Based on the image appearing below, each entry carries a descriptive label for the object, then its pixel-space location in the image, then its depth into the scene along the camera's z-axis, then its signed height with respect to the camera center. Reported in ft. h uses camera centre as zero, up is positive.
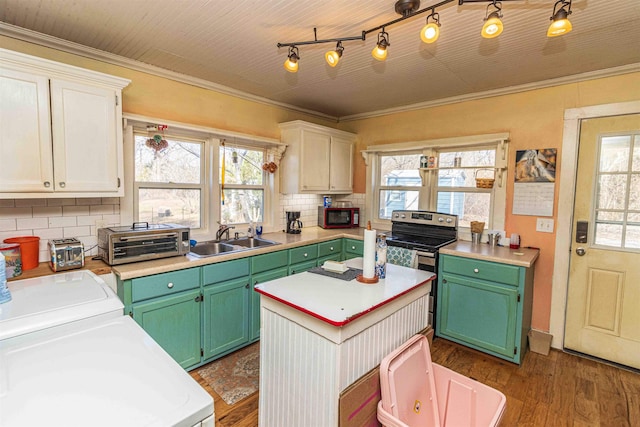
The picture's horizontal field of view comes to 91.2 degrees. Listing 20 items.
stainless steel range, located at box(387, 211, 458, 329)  9.47 -1.33
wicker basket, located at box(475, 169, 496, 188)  10.09 +0.47
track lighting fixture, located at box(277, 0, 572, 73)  4.49 +2.83
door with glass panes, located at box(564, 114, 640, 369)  8.09 -1.25
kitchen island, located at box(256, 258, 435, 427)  4.36 -2.19
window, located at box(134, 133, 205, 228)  8.62 +0.31
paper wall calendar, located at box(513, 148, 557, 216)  9.11 +0.47
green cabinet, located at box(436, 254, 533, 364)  8.19 -2.99
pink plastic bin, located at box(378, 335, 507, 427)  4.62 -3.20
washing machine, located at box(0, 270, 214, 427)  2.64 -1.86
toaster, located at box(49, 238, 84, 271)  6.28 -1.32
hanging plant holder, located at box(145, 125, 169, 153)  8.34 +1.35
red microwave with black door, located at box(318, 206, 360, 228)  12.60 -0.95
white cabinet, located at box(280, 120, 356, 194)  11.35 +1.34
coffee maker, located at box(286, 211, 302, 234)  11.62 -1.11
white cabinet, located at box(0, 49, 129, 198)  5.72 +1.17
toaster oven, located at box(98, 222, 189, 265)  6.75 -1.18
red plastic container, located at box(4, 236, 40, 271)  6.32 -1.25
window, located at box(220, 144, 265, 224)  10.44 +0.27
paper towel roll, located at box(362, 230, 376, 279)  5.46 -1.08
